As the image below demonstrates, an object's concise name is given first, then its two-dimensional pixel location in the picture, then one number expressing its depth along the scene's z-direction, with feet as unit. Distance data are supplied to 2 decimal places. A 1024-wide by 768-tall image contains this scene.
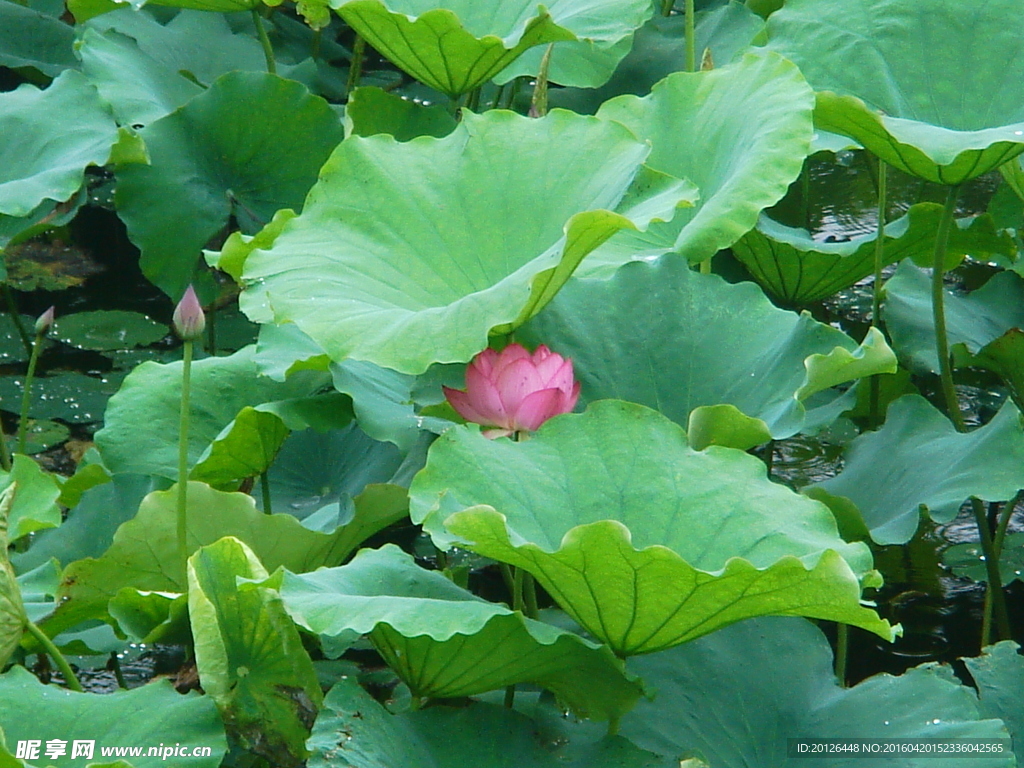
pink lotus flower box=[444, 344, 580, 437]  25.06
